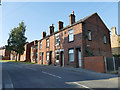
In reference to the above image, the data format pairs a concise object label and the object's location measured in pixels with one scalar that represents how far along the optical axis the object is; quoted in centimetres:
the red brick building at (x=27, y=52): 4531
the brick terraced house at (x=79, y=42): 1662
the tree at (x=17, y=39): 4322
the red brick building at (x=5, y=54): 7757
